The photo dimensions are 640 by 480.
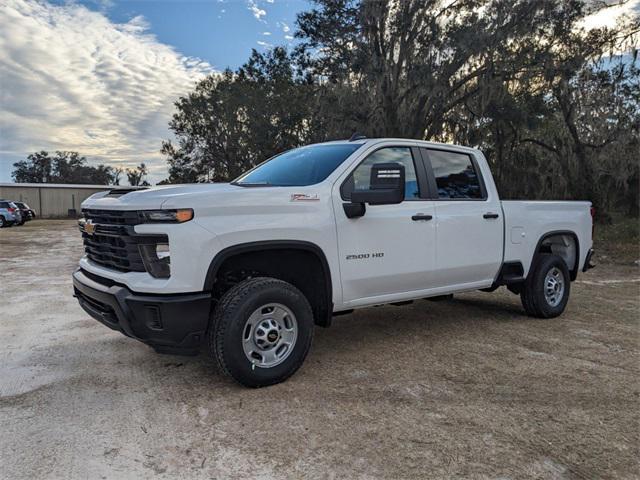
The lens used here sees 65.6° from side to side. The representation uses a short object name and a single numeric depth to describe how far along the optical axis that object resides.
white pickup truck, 3.48
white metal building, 43.97
